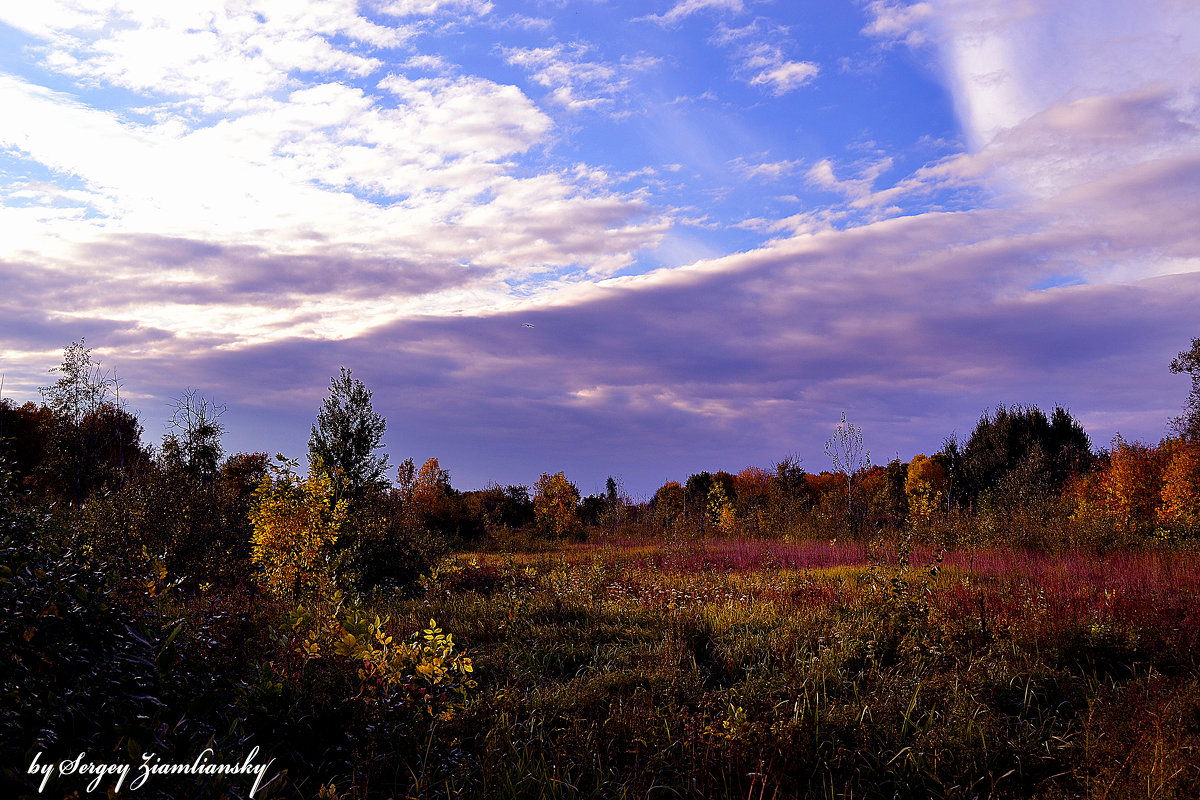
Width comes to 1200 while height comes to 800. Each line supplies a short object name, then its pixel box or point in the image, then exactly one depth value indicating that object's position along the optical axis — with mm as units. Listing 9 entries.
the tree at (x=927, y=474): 35325
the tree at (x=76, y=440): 24297
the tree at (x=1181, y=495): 15328
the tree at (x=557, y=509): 26672
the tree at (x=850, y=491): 19422
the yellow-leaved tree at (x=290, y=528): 8523
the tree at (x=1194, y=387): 23859
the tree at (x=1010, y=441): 32000
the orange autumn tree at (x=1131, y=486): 17812
